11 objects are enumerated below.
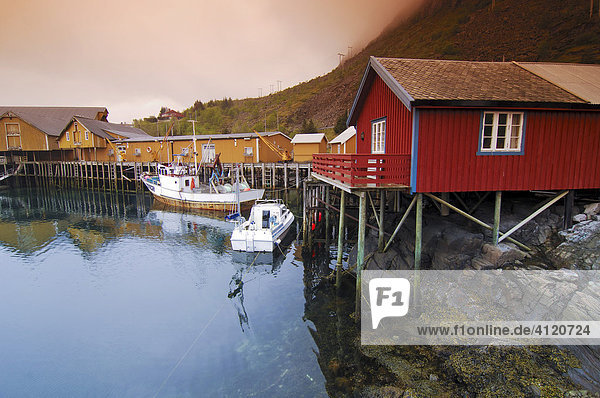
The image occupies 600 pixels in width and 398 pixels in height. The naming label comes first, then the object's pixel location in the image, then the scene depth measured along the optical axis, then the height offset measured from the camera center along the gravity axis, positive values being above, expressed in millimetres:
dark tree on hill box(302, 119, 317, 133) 58825 +5400
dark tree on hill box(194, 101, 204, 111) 120262 +19564
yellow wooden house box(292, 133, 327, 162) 39719 +1450
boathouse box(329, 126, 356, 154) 33075 +1703
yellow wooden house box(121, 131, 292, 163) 41000 +1435
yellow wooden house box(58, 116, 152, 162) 50281 +2892
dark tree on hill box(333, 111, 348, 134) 56962 +5481
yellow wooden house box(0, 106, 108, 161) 52375 +3661
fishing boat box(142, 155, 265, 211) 30359 -3249
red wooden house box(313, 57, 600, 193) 9938 +621
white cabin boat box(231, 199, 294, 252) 18500 -4235
